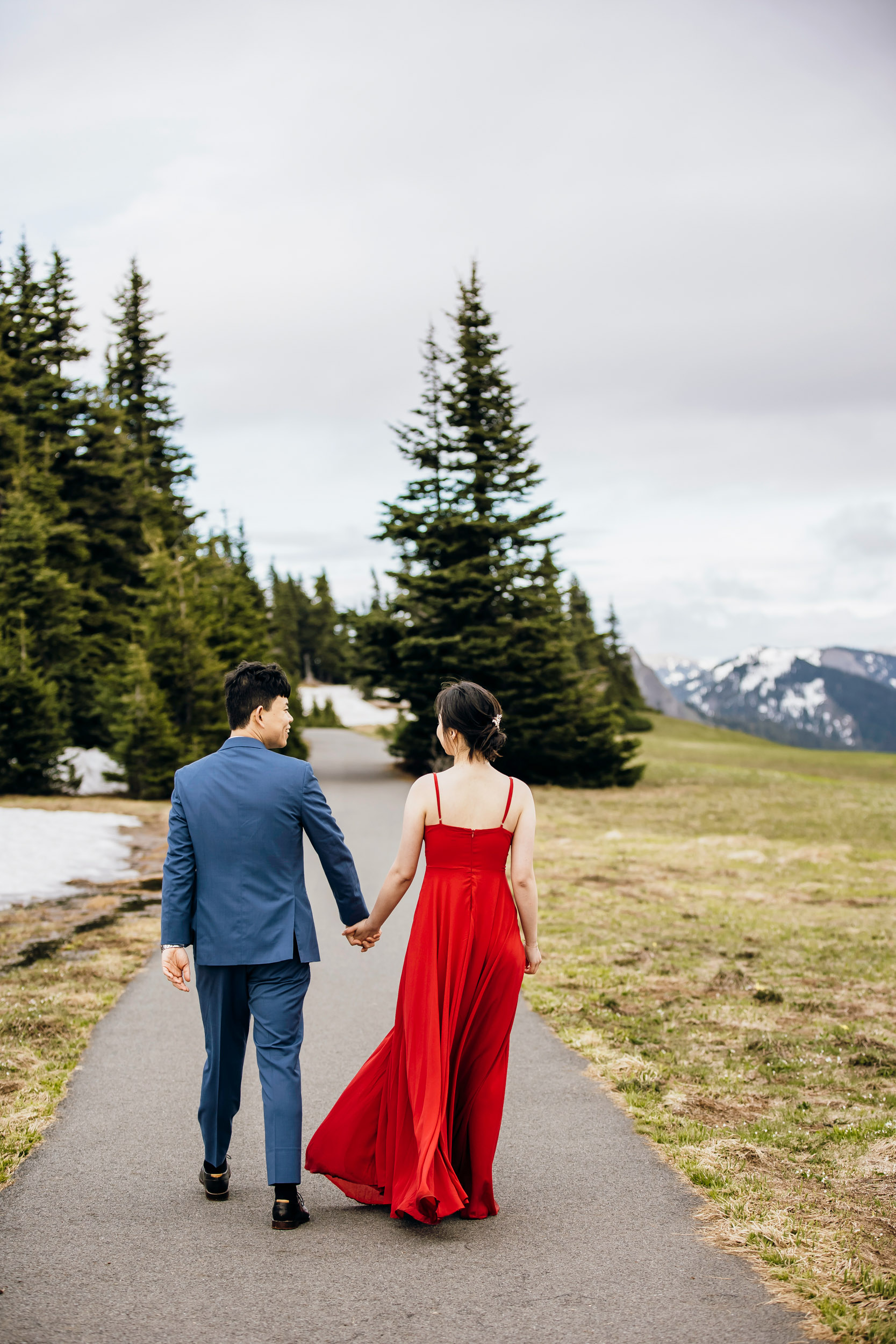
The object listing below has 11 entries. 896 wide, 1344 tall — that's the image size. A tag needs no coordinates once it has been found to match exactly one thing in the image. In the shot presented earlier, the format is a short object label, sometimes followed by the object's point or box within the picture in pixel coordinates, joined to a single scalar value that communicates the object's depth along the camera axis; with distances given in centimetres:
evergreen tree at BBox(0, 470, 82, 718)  2577
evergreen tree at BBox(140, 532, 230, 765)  2483
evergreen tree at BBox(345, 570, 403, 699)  2952
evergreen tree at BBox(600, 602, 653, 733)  6481
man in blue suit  403
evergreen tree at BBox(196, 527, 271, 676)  2750
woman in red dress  412
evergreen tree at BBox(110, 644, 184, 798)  2378
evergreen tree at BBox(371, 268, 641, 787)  2902
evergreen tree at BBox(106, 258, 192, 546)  4503
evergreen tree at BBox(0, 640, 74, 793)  2258
